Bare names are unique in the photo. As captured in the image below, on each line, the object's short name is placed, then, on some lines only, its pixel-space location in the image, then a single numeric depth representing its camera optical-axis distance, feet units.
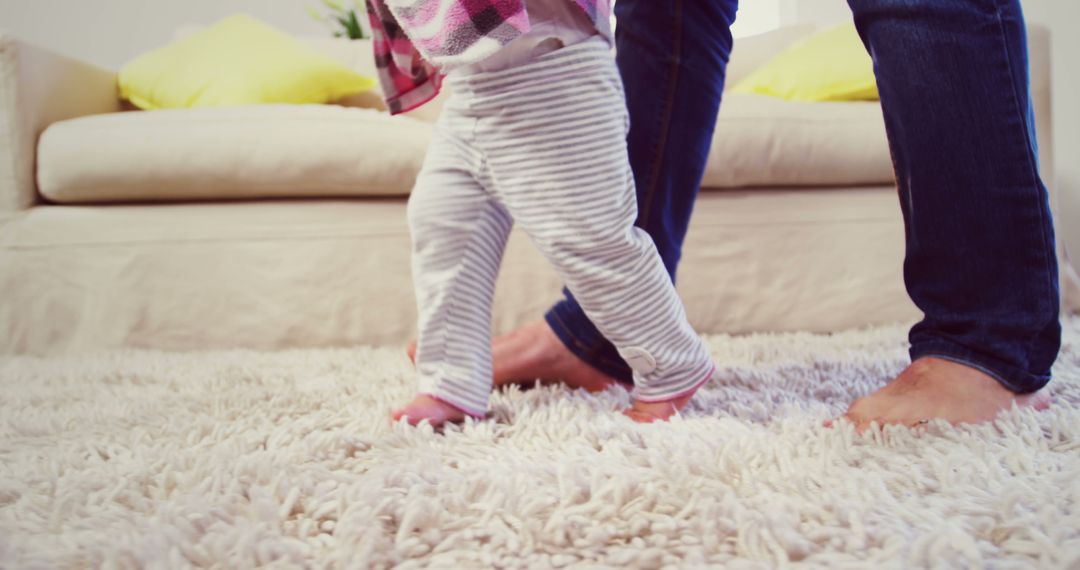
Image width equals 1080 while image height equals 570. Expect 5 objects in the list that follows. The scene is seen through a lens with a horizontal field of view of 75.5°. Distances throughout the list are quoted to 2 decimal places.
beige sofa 3.71
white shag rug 1.13
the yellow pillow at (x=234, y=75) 5.06
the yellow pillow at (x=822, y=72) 4.61
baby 1.85
